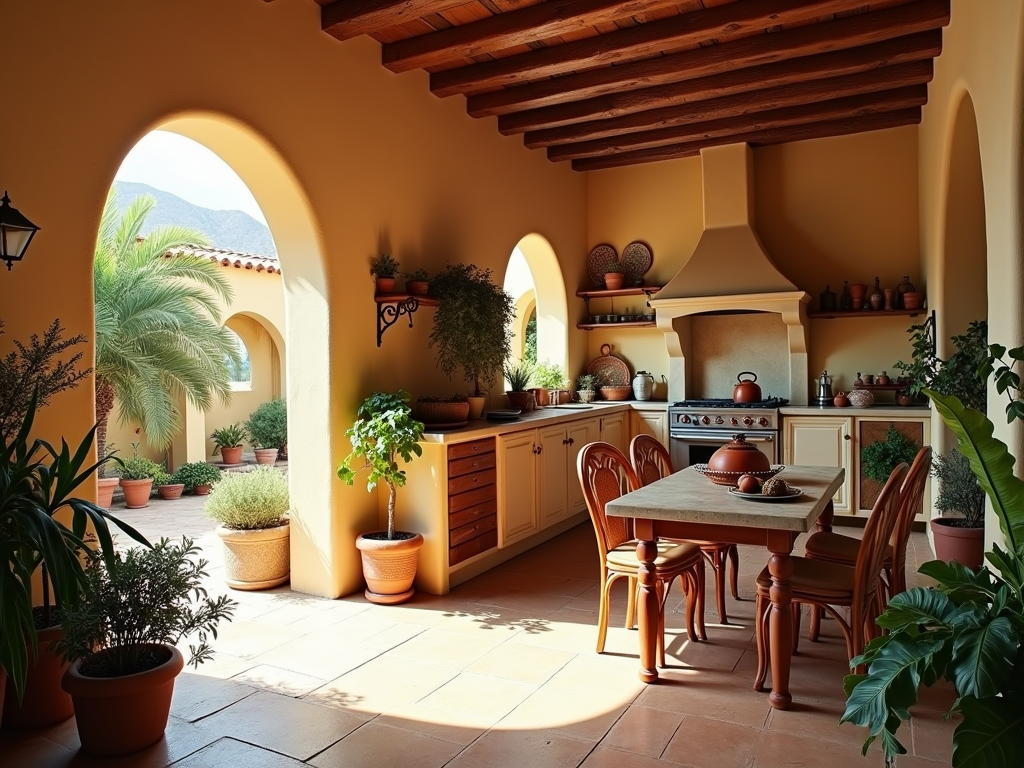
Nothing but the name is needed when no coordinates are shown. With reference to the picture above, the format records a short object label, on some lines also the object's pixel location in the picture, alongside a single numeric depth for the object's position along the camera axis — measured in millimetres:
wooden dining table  2994
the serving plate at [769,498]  3250
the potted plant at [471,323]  4984
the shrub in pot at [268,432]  10578
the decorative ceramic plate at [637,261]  7746
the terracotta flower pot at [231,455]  10250
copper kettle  6816
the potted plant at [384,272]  4742
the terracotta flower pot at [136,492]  7980
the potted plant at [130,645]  2607
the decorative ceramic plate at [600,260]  7906
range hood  6680
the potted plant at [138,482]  7984
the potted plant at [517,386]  6145
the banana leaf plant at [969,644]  1830
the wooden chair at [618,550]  3506
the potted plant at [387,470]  4273
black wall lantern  2676
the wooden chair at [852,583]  3049
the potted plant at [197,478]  8859
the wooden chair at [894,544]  3264
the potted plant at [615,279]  7613
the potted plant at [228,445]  10266
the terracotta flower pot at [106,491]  7969
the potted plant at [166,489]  8602
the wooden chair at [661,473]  4043
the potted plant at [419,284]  4867
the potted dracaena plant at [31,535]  2217
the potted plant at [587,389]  7469
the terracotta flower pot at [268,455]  10539
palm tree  7625
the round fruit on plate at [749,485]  3346
